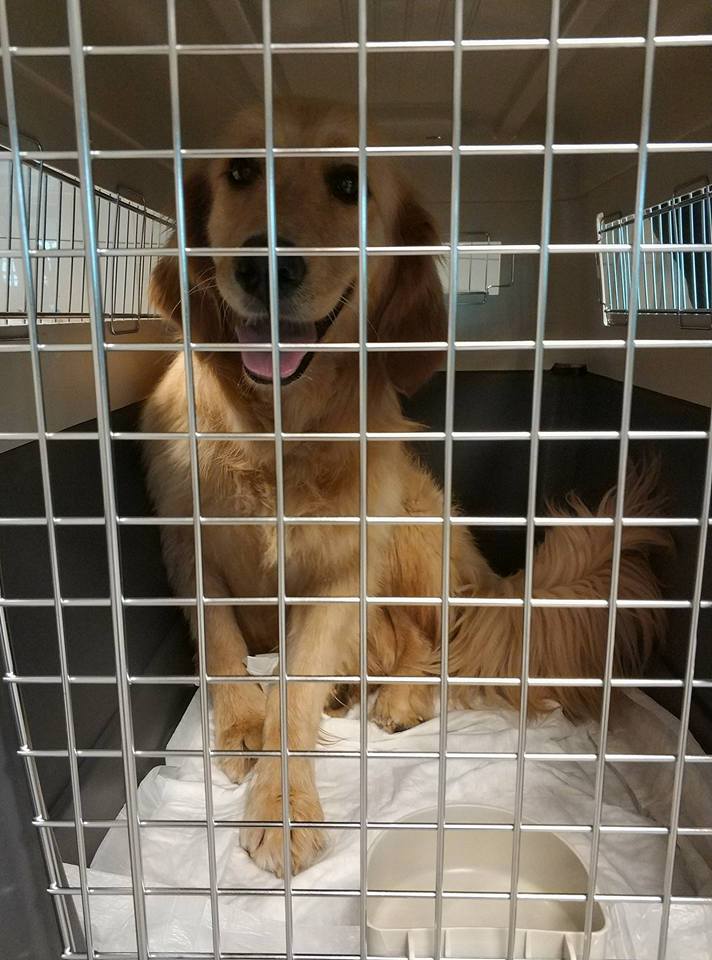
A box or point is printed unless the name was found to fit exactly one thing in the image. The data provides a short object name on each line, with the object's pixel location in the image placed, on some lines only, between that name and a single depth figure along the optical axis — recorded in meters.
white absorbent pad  0.79
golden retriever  0.95
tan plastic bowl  0.72
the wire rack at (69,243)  0.87
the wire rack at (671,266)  1.14
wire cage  0.53
